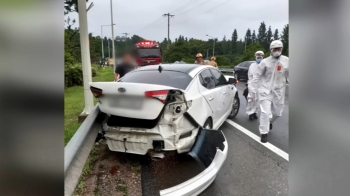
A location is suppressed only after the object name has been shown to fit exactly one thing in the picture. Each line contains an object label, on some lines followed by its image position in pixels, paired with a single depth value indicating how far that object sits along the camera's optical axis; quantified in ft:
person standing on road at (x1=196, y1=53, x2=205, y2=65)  22.81
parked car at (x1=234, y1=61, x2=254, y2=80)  48.67
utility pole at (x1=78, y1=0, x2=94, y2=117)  15.48
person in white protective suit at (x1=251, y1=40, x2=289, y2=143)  14.40
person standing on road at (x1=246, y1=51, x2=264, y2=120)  20.54
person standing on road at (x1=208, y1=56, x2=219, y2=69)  26.78
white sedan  9.63
